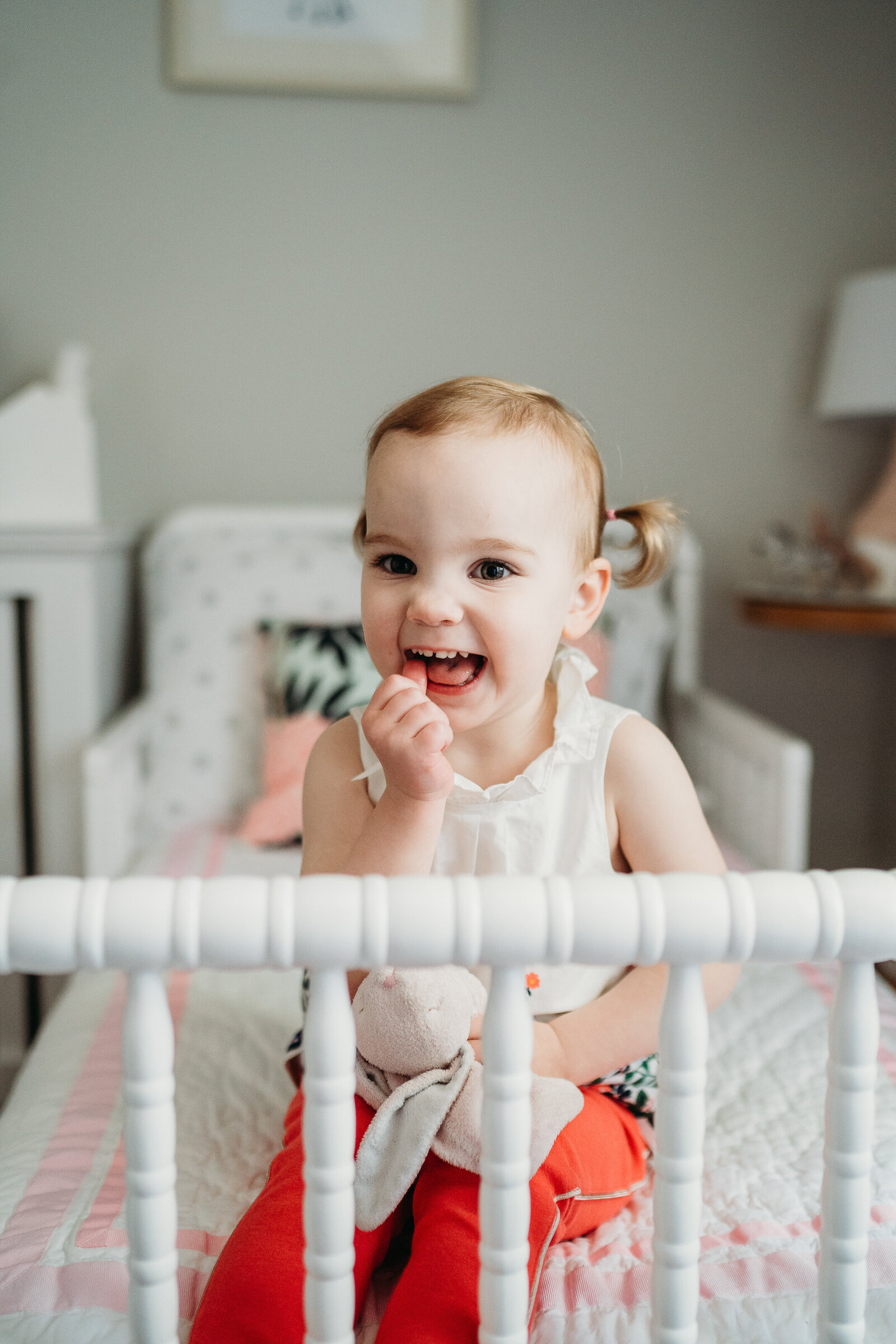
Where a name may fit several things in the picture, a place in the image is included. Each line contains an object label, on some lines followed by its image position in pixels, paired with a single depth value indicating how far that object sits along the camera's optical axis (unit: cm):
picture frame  181
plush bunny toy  63
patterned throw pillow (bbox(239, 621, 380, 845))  154
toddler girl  60
